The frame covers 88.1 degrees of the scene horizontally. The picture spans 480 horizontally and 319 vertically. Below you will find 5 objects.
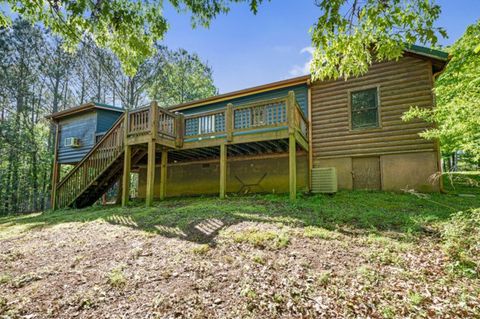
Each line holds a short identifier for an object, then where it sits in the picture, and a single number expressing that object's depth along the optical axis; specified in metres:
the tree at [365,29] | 3.65
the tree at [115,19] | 4.52
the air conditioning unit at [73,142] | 13.70
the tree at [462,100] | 4.98
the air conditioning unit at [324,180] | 8.21
